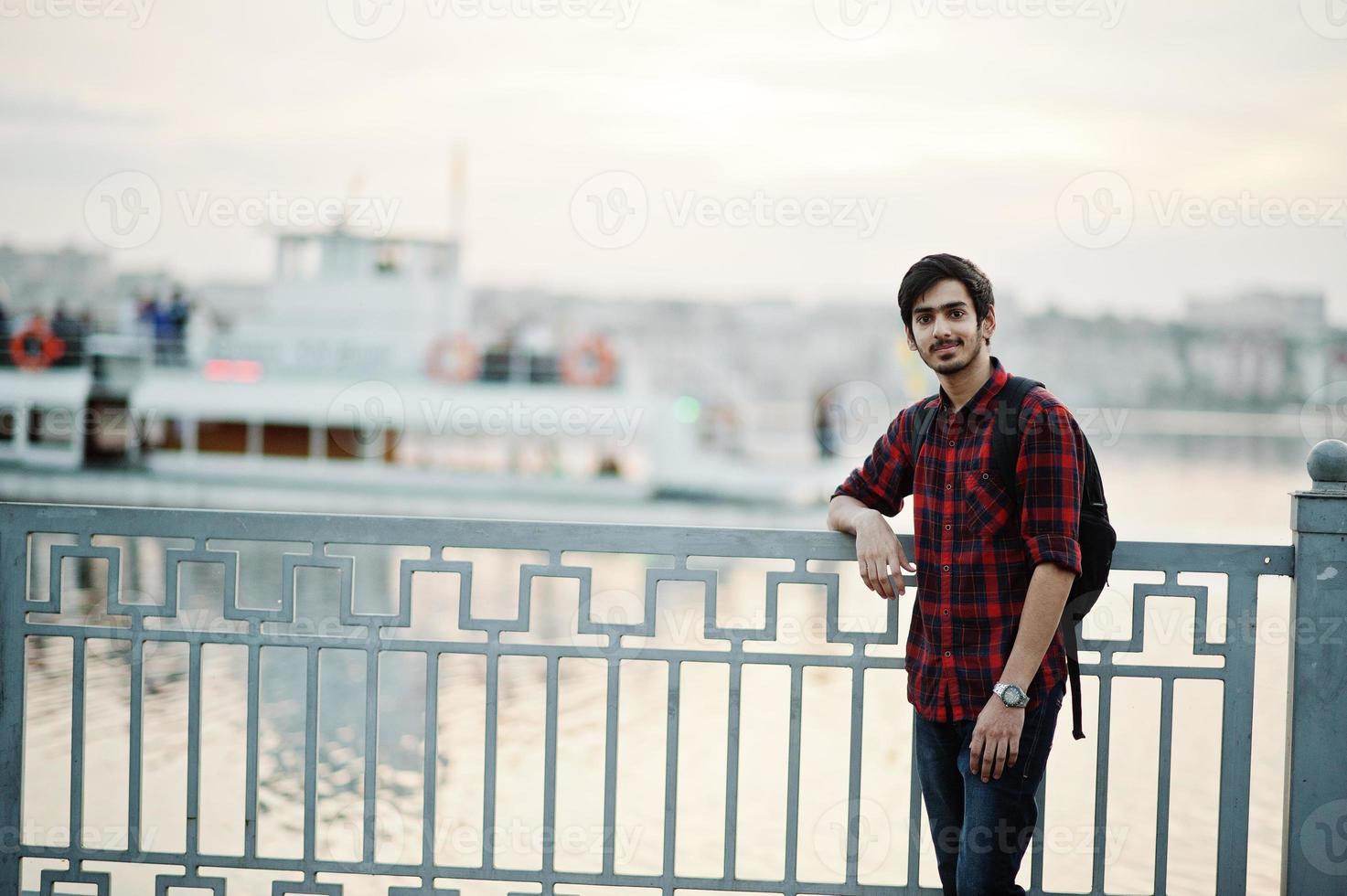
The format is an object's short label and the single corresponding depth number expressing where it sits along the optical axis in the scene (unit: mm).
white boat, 16406
